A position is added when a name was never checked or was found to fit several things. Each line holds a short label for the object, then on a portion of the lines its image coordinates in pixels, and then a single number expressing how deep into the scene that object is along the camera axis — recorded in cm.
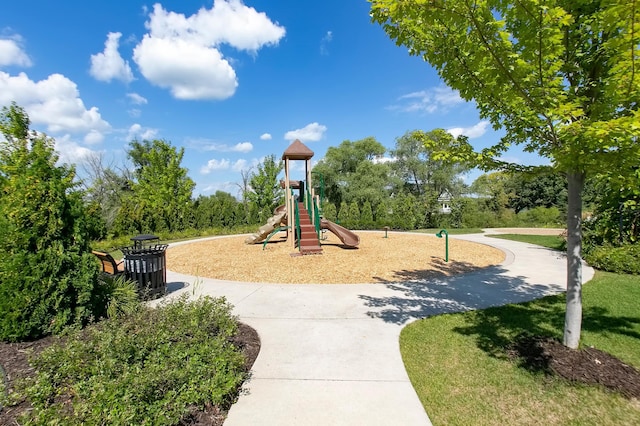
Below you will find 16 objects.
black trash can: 611
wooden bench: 667
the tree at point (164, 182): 2447
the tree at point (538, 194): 4162
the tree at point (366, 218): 2431
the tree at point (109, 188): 2921
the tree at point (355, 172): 3134
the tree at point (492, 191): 4041
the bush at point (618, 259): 766
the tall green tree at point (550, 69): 251
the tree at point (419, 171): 3728
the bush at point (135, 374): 231
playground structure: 1188
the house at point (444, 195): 4032
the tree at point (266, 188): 2700
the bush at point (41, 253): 387
